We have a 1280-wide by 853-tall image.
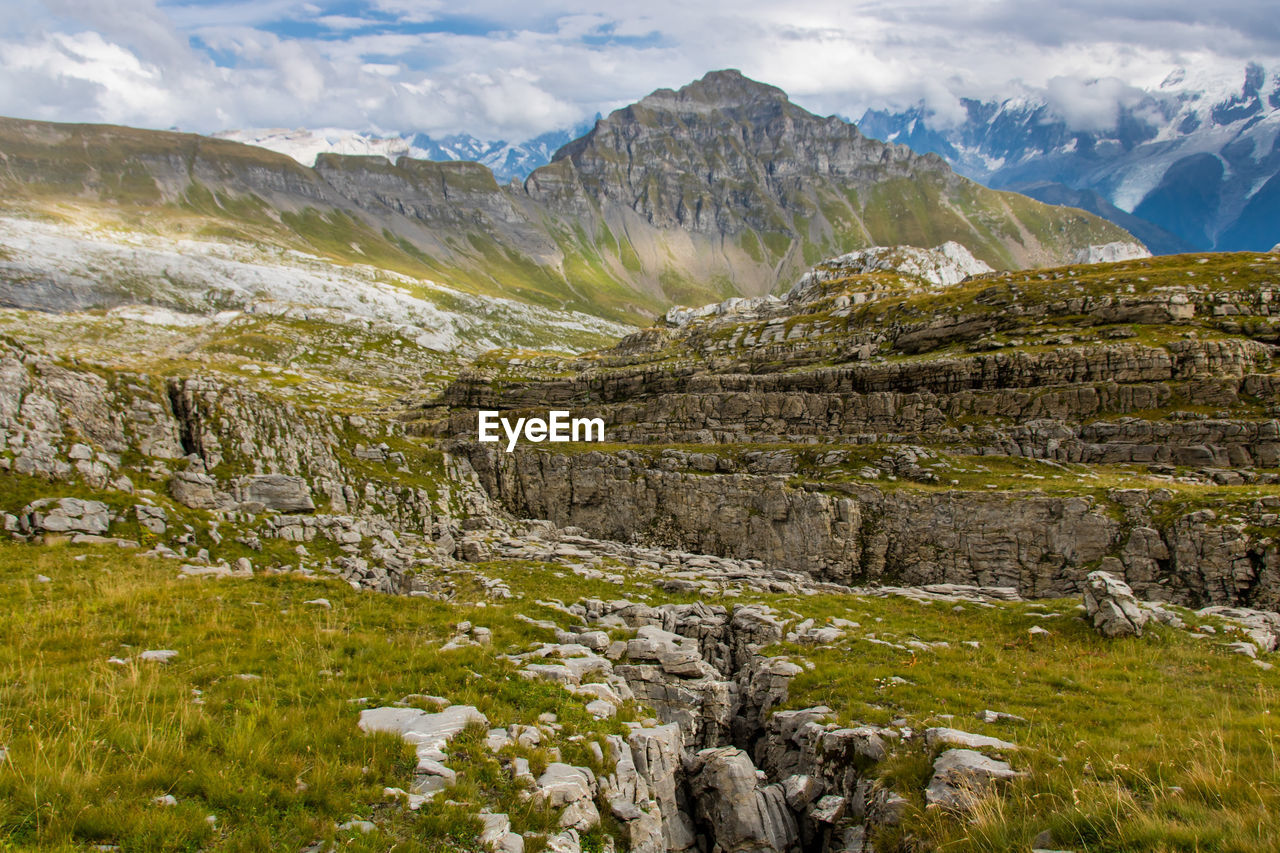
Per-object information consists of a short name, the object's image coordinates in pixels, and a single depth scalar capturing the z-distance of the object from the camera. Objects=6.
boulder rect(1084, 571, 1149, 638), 17.59
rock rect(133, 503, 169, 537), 23.36
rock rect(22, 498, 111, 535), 20.38
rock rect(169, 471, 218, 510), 27.23
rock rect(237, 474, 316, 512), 30.62
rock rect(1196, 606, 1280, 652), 17.03
